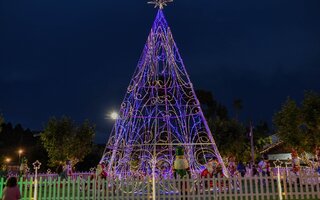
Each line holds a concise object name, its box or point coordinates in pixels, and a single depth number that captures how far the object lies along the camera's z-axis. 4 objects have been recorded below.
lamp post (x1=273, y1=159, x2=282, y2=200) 9.47
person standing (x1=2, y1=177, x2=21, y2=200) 7.79
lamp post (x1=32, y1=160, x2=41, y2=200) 9.93
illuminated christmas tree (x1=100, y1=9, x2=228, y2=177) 11.79
